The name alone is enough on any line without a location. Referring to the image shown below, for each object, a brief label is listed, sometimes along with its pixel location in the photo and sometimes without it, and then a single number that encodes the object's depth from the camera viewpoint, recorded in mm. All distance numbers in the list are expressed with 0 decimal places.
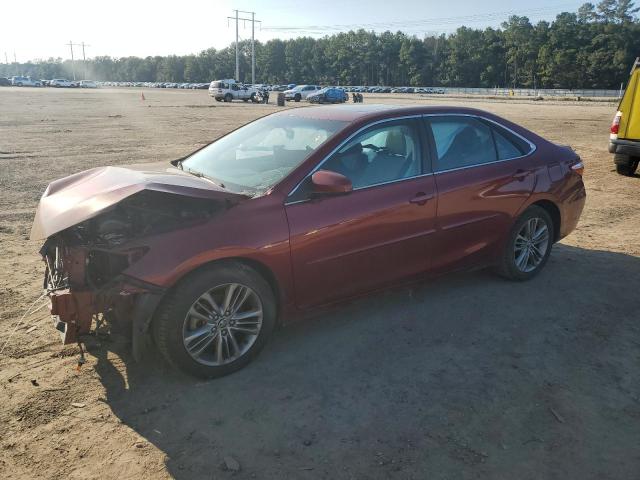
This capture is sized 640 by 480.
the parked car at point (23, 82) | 97312
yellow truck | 9844
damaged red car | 3211
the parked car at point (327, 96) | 47344
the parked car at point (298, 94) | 50938
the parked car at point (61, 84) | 96750
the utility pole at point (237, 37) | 94625
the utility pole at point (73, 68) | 169275
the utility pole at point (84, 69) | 165775
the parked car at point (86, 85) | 99938
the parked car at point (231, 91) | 47906
